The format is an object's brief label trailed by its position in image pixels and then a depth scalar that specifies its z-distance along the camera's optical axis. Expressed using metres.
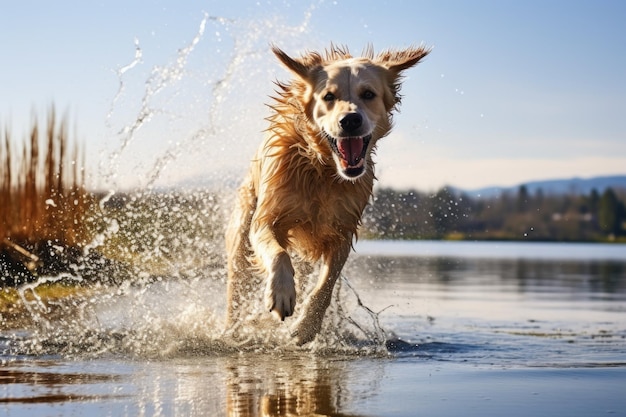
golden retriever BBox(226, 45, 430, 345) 6.85
